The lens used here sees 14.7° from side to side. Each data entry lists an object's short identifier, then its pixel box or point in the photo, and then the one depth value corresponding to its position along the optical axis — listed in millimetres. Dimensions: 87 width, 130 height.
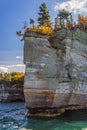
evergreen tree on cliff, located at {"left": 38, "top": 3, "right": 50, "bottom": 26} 61812
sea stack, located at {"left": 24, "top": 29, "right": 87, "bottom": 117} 44438
